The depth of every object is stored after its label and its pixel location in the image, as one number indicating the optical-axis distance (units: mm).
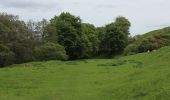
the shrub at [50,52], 32429
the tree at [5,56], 27858
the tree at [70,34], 41483
